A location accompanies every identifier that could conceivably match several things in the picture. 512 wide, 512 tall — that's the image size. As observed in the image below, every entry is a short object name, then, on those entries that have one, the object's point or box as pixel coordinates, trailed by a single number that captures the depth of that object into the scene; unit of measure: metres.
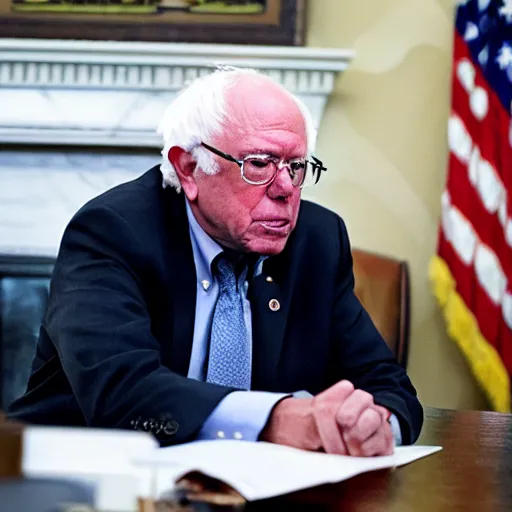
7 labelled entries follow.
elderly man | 1.78
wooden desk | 1.22
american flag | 3.53
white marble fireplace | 3.69
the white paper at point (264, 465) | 1.22
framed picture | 3.72
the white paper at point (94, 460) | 0.69
